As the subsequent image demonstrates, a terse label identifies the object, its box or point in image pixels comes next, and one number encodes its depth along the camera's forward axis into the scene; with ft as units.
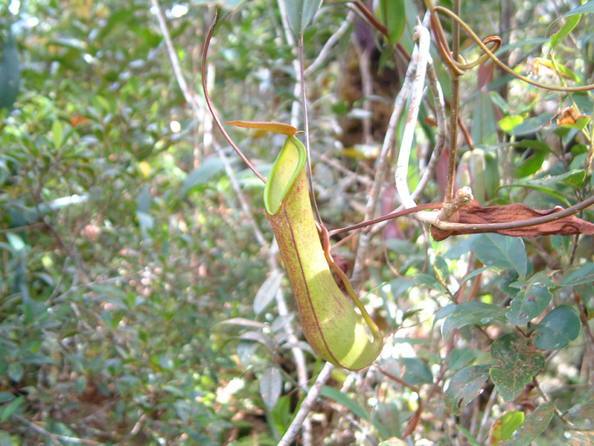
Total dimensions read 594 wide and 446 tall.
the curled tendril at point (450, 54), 2.14
